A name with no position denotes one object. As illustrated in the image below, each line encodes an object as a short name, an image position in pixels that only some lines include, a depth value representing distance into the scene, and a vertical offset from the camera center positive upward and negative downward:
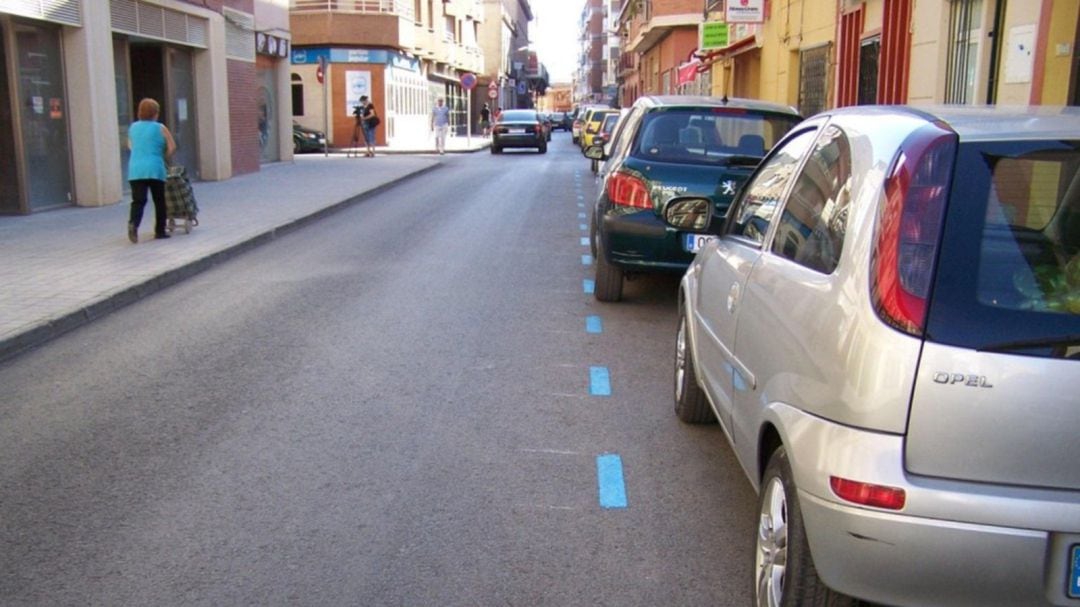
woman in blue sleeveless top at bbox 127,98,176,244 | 11.59 -0.49
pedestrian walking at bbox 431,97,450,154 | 34.91 -0.33
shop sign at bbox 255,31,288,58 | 25.73 +1.78
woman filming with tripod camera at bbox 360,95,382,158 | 33.03 -0.25
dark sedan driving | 37.77 -0.67
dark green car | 8.13 -0.44
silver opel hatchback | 2.53 -0.68
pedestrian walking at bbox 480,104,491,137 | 55.09 -0.33
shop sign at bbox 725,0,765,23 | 23.99 +2.49
